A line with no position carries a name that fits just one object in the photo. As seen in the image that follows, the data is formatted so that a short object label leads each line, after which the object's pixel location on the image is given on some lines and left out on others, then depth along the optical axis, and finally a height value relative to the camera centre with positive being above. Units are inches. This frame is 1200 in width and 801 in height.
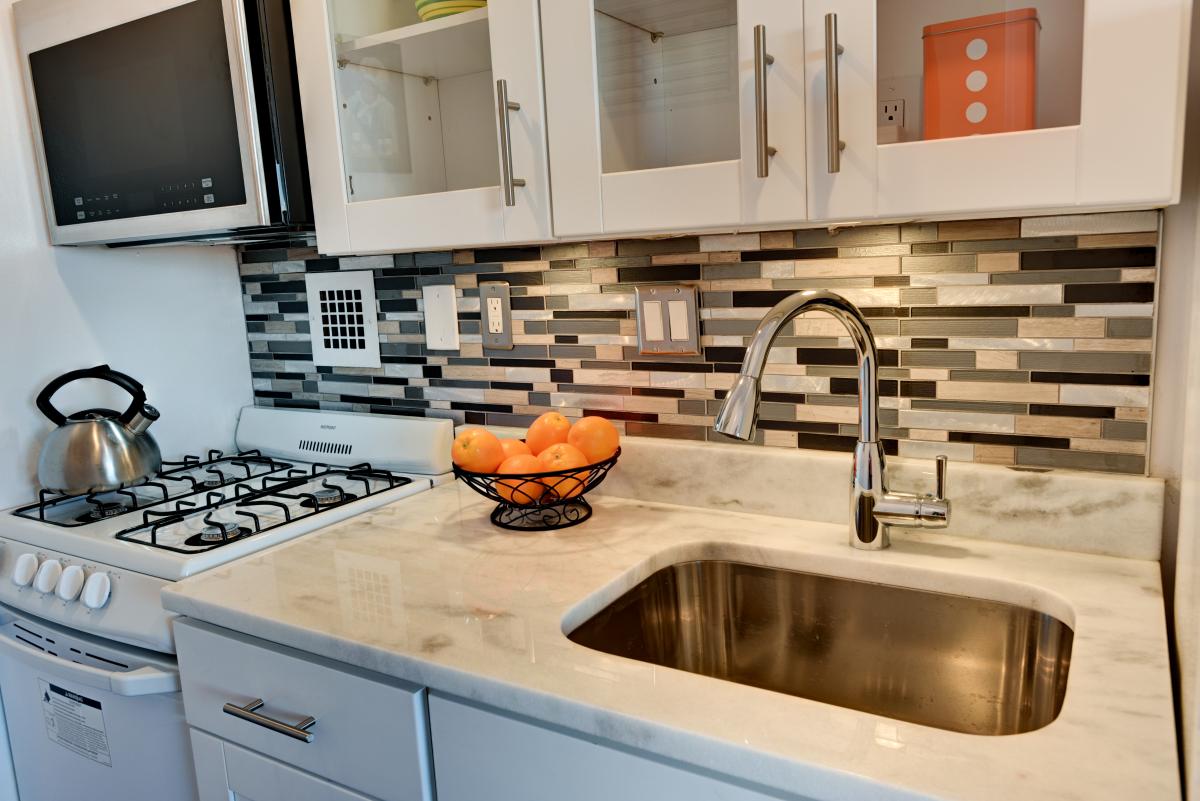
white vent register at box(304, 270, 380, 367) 71.4 -3.5
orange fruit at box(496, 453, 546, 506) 52.6 -13.4
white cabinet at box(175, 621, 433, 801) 38.2 -21.5
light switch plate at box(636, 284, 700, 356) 55.1 -4.0
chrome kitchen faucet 40.3 -8.3
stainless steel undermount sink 40.9 -20.8
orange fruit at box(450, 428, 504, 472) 53.6 -11.4
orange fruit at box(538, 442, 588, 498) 52.3 -12.2
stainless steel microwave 55.1 +11.6
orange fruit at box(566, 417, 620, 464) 54.1 -11.1
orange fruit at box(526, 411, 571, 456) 55.2 -10.7
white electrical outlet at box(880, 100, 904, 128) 37.4 +5.9
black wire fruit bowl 52.6 -14.1
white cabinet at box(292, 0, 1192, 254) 33.7 +6.8
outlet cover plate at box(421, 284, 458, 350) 66.6 -3.5
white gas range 51.2 -18.2
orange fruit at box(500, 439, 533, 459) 54.6 -11.6
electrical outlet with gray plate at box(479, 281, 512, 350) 63.7 -3.3
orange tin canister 35.0 +7.1
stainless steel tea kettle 62.2 -11.7
